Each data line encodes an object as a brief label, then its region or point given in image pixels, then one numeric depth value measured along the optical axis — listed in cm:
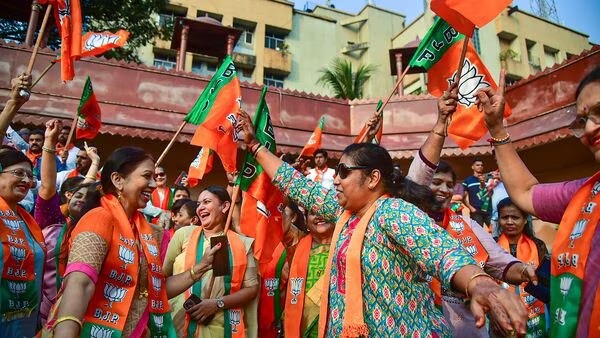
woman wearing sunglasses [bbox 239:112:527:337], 161
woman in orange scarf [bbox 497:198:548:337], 397
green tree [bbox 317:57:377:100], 1770
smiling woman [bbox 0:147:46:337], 254
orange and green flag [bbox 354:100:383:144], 387
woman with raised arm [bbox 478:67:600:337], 150
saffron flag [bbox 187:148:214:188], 502
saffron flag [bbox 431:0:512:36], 289
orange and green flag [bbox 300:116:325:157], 591
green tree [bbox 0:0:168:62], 1365
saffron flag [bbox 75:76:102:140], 510
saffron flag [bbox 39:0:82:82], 448
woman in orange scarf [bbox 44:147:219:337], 199
